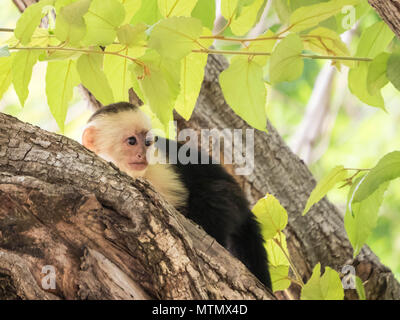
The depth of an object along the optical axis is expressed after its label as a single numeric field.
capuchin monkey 2.41
